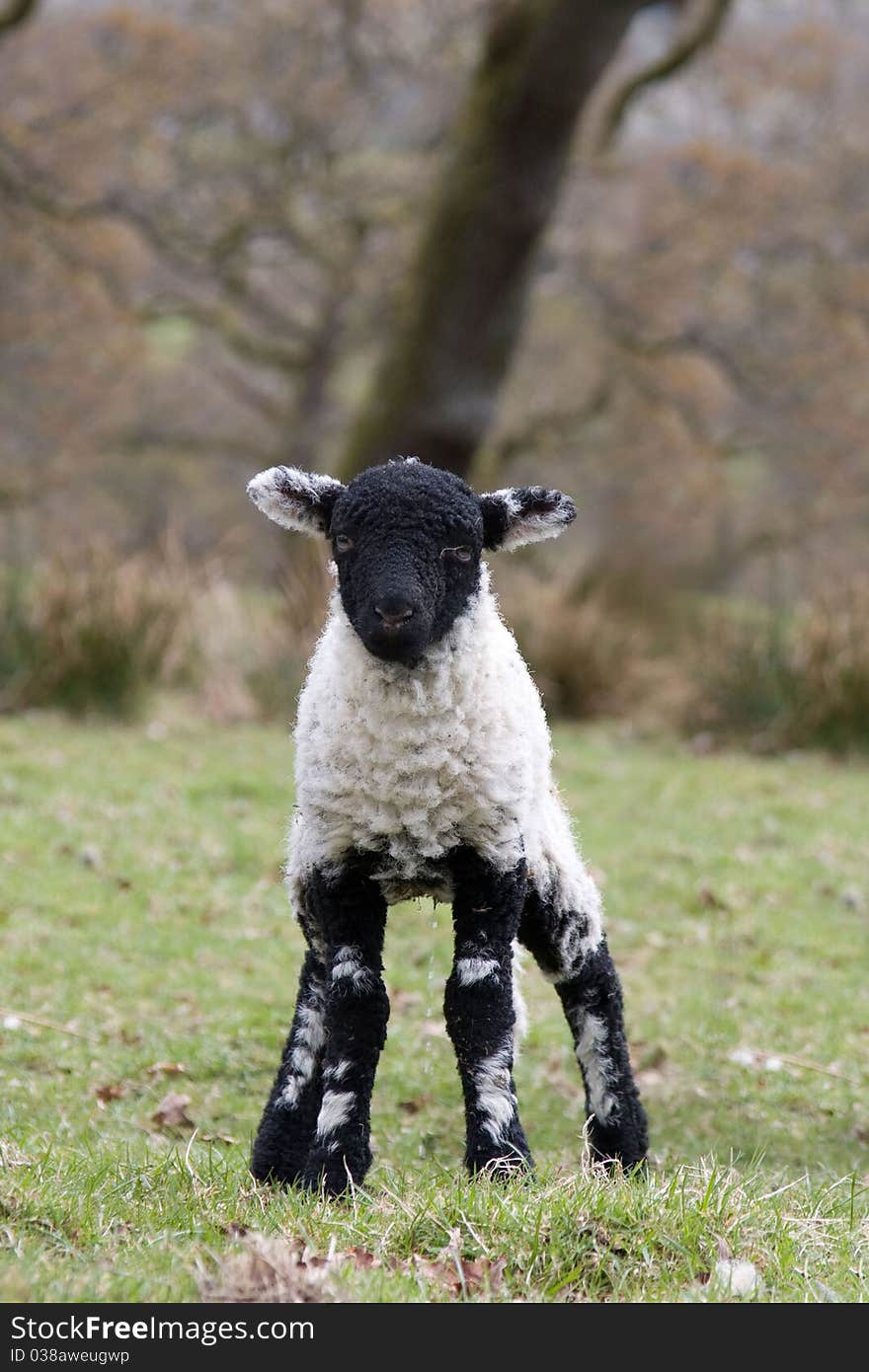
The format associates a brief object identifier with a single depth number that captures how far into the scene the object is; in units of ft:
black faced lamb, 24.16
